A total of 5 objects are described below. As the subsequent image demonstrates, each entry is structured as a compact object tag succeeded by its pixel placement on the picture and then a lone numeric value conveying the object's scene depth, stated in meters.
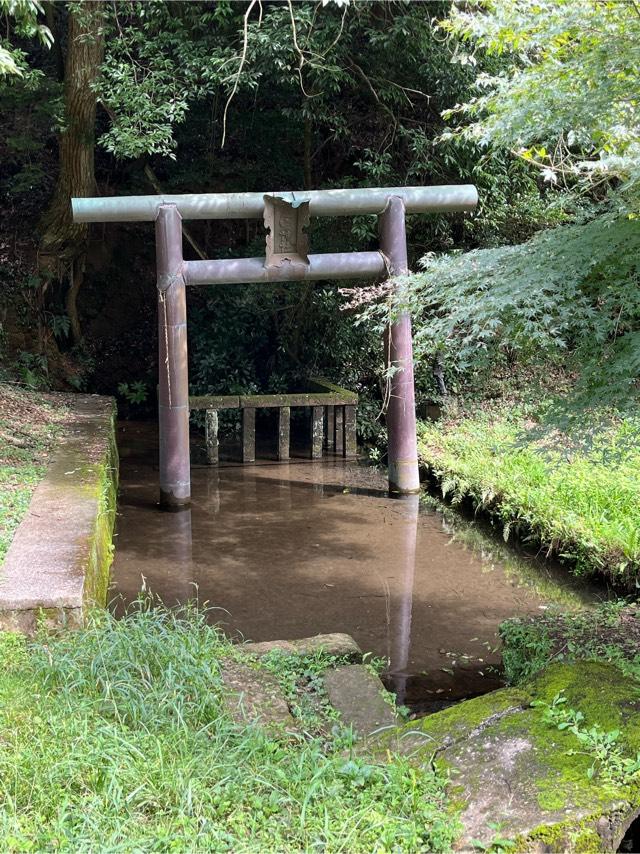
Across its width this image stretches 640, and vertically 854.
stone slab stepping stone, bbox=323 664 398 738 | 3.43
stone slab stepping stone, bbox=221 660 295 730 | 3.31
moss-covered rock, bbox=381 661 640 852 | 2.52
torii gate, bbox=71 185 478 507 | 8.02
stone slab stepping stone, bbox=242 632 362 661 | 4.20
